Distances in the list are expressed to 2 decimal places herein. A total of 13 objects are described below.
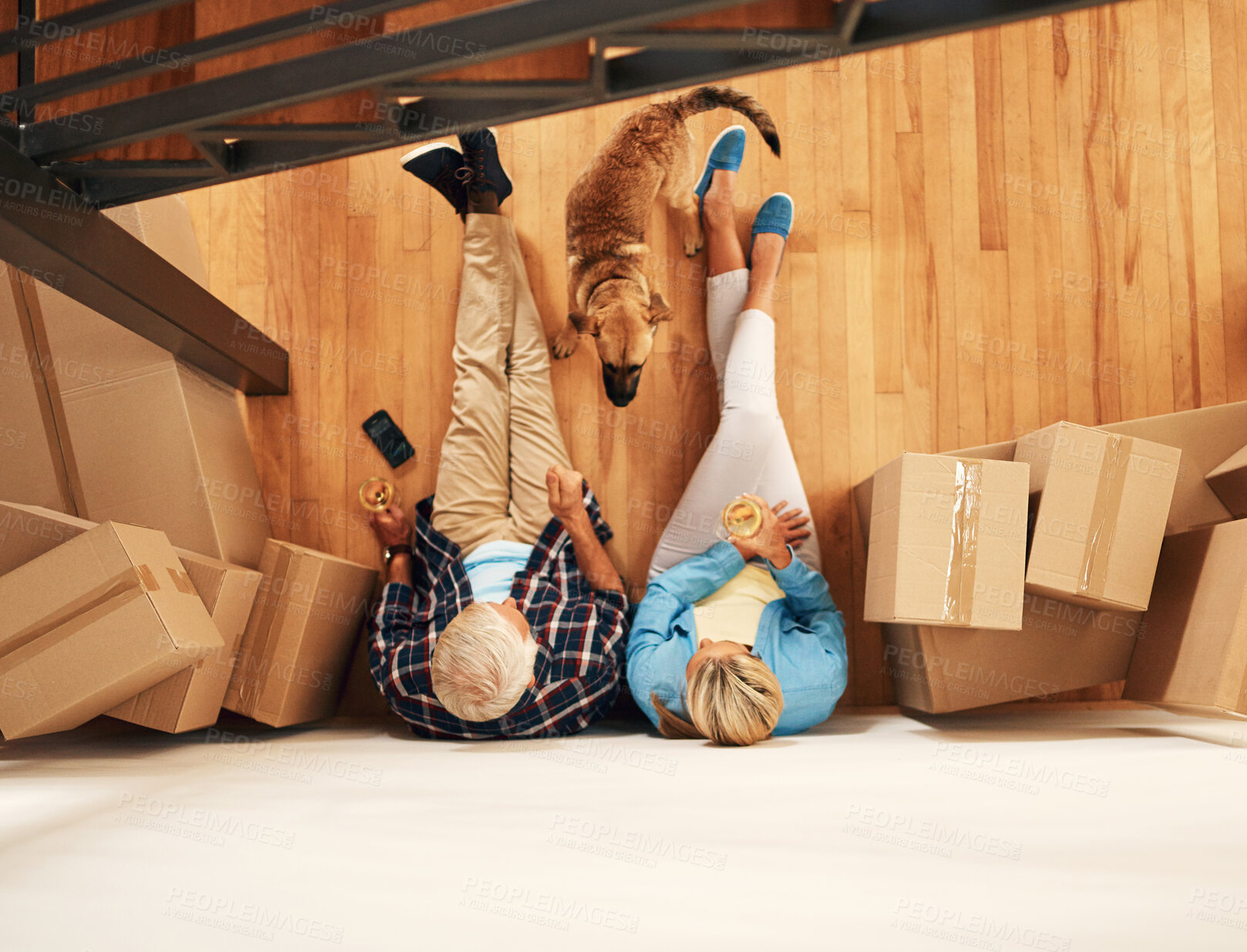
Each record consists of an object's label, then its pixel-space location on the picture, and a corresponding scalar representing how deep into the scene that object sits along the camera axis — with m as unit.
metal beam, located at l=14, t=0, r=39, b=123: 1.22
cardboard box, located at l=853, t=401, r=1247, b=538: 1.71
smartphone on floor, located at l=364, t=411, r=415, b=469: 2.24
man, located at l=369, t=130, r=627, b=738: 1.76
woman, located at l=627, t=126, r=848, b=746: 1.59
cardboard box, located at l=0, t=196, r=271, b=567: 1.80
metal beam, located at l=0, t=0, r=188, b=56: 1.06
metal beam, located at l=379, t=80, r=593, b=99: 1.06
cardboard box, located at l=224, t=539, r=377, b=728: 1.80
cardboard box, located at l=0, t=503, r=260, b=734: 1.46
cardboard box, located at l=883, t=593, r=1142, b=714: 1.66
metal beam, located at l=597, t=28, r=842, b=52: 0.94
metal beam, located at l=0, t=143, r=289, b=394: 1.25
